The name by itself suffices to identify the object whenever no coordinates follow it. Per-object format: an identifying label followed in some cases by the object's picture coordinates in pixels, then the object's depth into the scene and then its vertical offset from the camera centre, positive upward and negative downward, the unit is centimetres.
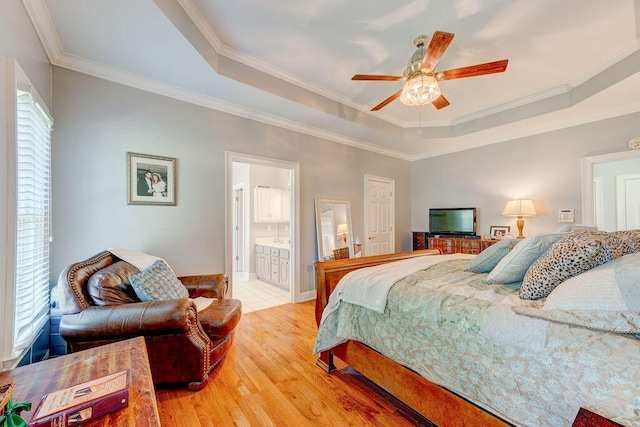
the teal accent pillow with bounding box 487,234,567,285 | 153 -25
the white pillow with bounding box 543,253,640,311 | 100 -30
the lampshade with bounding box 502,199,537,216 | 395 +10
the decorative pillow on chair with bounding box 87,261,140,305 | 186 -49
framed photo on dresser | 436 -26
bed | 92 -52
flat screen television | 472 -11
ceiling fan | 213 +121
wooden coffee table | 83 -61
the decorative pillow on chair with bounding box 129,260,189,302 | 199 -52
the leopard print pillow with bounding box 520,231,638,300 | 123 -21
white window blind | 156 -1
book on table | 77 -58
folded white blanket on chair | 225 -35
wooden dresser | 432 -50
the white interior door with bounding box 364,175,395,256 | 487 +2
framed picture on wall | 266 +39
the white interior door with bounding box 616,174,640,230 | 482 +25
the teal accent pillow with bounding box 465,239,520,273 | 190 -30
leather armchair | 174 -71
